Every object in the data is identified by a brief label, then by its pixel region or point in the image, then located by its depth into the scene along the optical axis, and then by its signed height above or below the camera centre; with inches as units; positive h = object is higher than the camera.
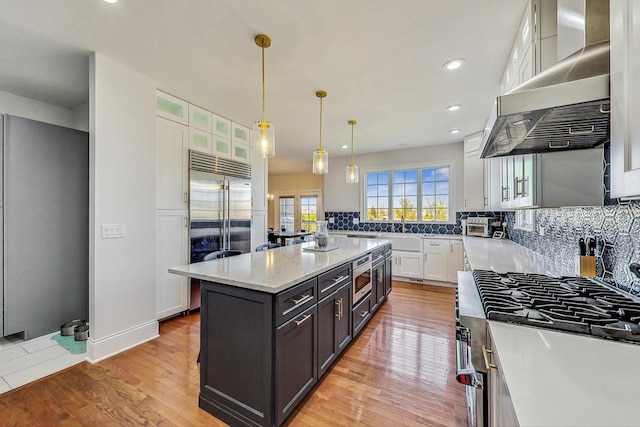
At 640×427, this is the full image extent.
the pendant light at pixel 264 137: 87.6 +25.4
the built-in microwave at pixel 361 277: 98.4 -26.2
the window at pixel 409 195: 204.4 +15.0
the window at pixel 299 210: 303.9 +3.0
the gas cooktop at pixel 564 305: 35.3 -15.0
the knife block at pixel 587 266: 59.9 -12.1
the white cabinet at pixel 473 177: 168.4 +23.7
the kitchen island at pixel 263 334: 57.6 -29.4
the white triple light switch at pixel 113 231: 92.3 -6.8
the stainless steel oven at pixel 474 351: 39.9 -21.7
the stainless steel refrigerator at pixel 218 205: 130.6 +4.0
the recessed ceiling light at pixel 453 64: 92.4 +53.6
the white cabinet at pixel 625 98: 28.0 +13.4
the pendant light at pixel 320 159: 117.2 +24.0
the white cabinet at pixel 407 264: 188.9 -37.4
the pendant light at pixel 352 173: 139.7 +21.2
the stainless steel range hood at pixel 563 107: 37.6 +16.5
